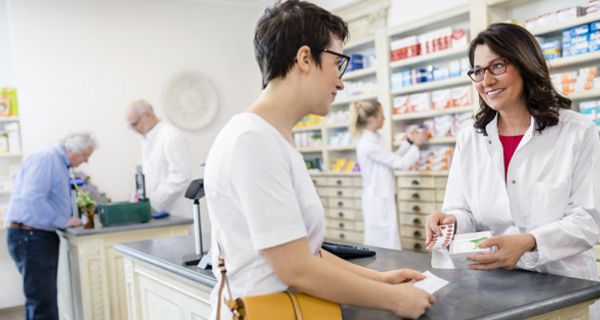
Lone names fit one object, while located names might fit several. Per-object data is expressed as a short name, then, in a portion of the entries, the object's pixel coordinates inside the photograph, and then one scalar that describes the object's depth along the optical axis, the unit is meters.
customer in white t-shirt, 1.15
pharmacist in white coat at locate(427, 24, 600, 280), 1.76
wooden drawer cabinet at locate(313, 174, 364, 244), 6.07
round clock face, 6.98
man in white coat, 4.74
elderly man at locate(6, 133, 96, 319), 3.88
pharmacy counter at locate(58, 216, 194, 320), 3.89
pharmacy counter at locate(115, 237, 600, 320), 1.43
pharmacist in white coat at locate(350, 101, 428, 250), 5.18
